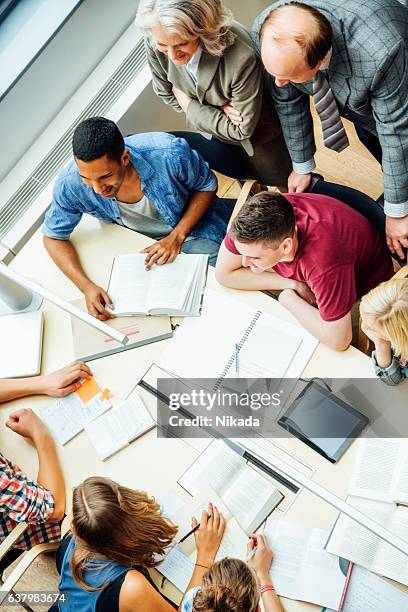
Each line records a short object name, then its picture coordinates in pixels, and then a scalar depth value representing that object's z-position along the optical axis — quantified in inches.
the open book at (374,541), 70.4
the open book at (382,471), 73.8
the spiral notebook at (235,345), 83.7
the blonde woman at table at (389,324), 73.6
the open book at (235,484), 76.8
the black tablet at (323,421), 77.7
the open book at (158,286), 89.6
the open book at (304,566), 70.6
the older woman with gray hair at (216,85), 77.3
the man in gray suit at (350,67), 71.9
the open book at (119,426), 83.1
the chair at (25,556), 77.0
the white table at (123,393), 76.9
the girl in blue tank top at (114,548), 71.1
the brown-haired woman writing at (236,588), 65.2
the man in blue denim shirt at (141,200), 92.5
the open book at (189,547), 75.2
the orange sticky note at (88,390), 87.6
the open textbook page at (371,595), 69.1
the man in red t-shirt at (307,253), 80.5
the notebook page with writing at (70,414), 85.5
